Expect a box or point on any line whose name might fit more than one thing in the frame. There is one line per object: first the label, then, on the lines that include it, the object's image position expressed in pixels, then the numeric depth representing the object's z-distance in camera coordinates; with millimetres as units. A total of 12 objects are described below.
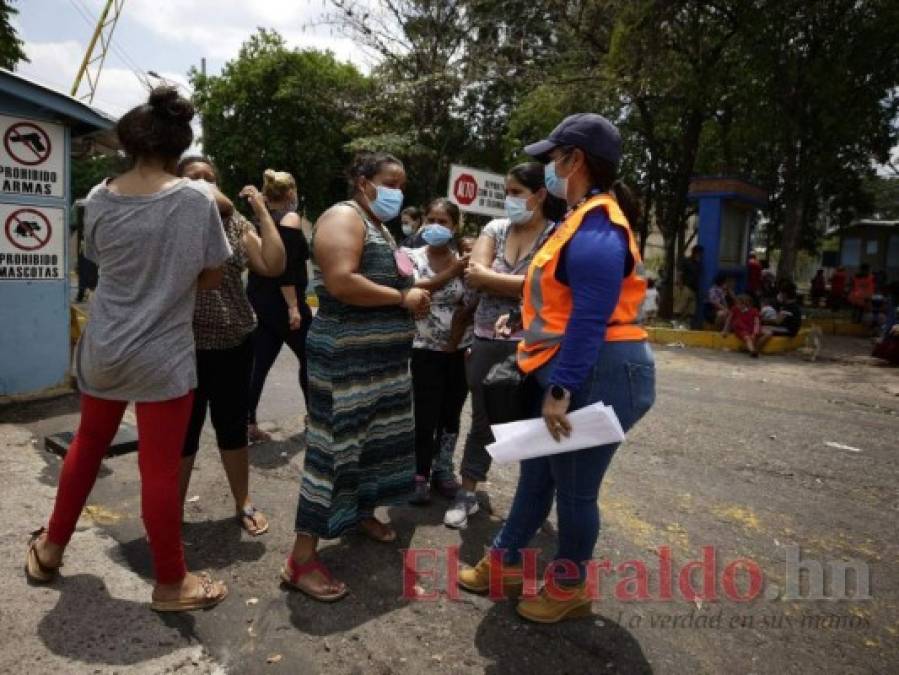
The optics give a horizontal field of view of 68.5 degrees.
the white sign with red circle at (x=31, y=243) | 4914
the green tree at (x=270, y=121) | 23953
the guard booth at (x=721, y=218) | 11930
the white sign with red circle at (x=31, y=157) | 4844
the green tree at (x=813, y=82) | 11148
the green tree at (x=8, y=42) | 13656
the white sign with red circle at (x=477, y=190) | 7789
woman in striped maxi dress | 2629
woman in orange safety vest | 2184
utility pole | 24531
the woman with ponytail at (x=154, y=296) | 2285
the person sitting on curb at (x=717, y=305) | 10869
